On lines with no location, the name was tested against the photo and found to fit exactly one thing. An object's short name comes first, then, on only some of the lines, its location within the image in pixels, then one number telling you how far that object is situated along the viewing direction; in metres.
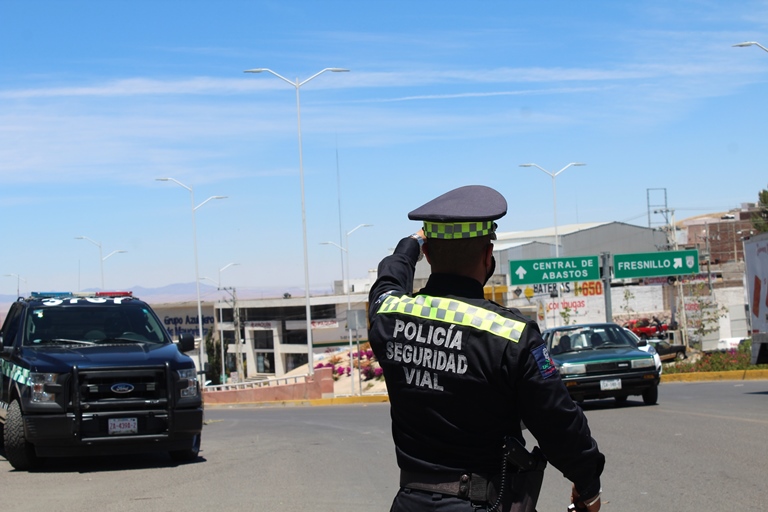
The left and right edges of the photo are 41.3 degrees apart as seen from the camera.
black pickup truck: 10.95
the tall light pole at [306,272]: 38.19
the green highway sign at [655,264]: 36.22
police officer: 3.27
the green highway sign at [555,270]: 37.66
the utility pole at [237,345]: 70.91
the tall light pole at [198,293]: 54.74
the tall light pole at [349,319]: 30.60
